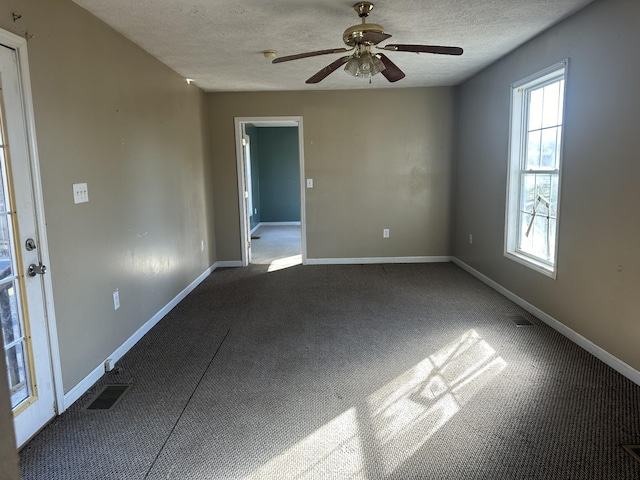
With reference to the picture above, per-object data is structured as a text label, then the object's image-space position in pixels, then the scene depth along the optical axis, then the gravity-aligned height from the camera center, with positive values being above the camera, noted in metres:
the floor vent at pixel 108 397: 2.44 -1.23
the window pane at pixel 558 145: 3.37 +0.23
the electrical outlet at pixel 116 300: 3.02 -0.80
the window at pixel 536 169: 3.45 +0.06
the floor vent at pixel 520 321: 3.50 -1.19
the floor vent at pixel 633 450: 1.91 -1.24
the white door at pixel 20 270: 2.02 -0.40
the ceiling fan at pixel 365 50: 2.61 +0.81
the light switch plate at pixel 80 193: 2.56 -0.04
